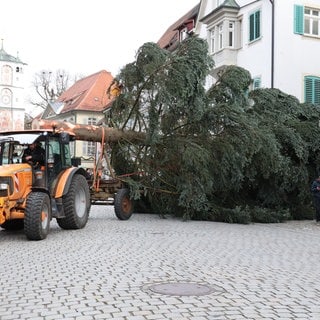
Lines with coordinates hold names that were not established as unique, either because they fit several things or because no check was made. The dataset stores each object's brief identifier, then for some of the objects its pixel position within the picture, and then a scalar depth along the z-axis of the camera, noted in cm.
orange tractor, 860
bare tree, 5953
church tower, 8327
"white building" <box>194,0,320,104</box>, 1997
